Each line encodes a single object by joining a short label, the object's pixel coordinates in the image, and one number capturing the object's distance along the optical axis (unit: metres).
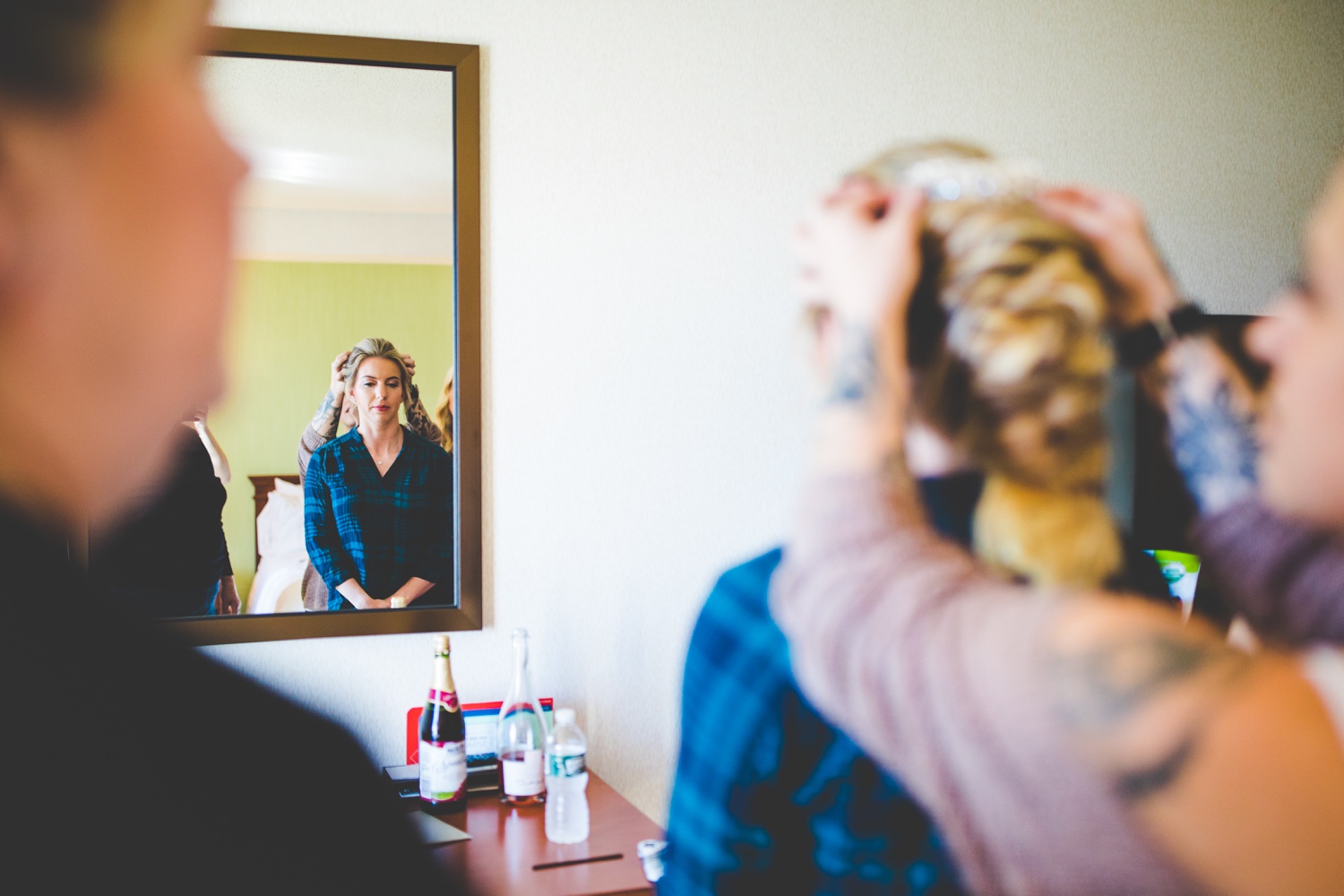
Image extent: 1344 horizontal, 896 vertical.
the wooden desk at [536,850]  1.32
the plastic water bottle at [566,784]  1.50
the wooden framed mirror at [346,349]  1.70
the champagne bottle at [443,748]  1.56
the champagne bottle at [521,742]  1.59
